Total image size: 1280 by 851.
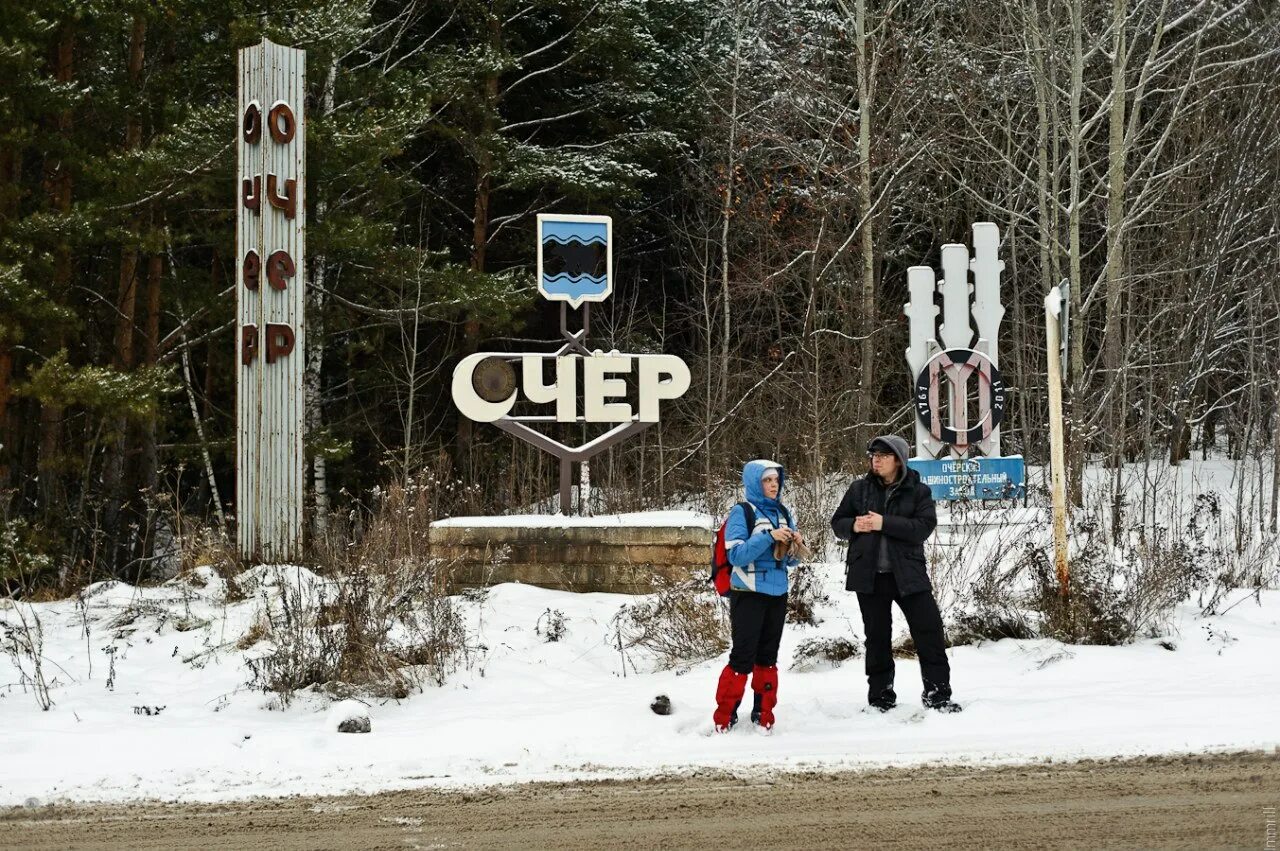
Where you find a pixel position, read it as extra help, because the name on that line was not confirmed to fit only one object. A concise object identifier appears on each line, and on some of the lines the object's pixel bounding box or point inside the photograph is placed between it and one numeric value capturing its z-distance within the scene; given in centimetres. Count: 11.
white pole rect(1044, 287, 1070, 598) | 884
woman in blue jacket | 707
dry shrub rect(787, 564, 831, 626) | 977
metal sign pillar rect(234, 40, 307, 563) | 1293
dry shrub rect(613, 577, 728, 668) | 917
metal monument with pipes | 1359
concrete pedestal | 1108
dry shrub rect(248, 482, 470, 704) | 830
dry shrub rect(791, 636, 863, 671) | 873
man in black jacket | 729
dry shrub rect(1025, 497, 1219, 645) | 894
